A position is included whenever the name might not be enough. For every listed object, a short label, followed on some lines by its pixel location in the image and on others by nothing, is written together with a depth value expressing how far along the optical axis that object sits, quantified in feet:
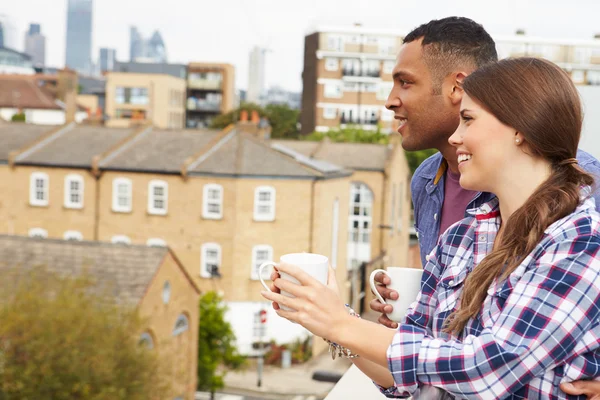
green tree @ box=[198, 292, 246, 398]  103.60
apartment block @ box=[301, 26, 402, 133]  228.22
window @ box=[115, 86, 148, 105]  280.72
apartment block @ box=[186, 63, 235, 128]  291.38
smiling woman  6.46
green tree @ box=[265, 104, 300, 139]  243.34
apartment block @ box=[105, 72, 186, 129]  275.80
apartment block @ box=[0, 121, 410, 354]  116.16
